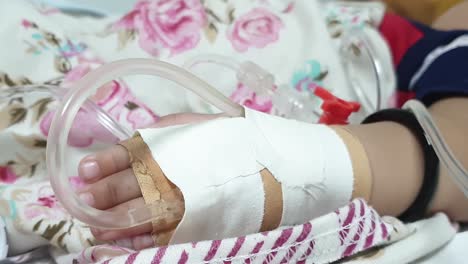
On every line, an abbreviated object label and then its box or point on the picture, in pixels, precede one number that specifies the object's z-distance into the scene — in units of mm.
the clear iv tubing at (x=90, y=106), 428
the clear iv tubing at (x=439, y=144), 396
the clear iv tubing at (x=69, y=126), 356
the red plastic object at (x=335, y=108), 443
